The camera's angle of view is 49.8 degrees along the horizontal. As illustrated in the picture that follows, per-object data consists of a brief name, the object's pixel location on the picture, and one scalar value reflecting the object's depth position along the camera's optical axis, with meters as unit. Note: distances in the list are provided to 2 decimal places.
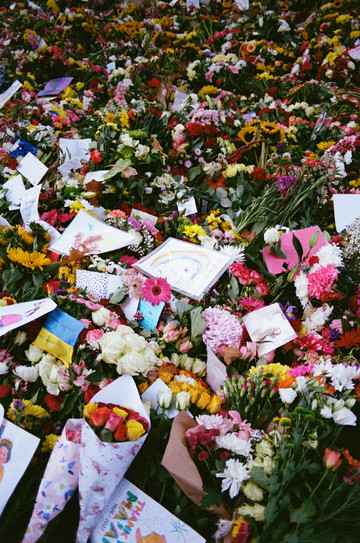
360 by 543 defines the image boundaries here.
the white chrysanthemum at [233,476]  0.83
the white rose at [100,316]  1.22
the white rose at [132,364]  1.02
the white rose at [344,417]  0.89
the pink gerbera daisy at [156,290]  1.29
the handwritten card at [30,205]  1.75
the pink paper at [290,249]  1.47
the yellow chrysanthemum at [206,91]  2.69
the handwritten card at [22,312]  1.15
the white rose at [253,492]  0.81
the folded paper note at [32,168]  1.96
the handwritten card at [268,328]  1.23
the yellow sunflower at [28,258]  1.36
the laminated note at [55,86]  2.99
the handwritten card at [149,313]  1.30
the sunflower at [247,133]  2.08
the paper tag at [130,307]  1.35
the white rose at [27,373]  1.09
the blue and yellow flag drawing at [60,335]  1.16
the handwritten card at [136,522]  0.84
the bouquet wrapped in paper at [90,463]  0.83
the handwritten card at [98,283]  1.37
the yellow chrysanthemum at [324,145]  2.10
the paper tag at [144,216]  1.72
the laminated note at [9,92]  2.68
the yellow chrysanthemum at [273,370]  1.07
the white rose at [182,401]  0.98
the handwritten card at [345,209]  1.69
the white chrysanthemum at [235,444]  0.88
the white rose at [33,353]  1.16
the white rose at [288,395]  0.93
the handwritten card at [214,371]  1.16
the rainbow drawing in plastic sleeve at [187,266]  1.39
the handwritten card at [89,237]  1.55
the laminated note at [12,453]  0.89
